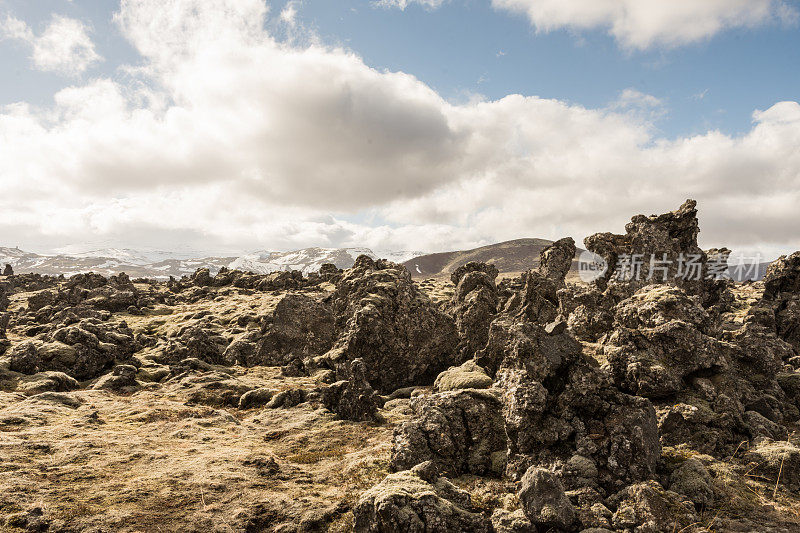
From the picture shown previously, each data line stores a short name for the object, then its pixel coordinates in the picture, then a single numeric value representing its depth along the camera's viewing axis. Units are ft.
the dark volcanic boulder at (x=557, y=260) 180.24
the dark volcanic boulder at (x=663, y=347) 65.05
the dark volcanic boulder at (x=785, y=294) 138.31
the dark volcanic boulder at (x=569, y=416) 50.44
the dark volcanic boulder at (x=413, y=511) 41.45
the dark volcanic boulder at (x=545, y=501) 42.01
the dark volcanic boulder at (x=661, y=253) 142.61
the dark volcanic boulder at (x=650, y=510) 42.09
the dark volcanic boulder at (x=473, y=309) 119.14
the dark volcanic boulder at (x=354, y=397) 84.84
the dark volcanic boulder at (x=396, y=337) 112.16
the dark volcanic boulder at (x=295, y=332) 147.43
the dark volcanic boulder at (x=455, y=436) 58.65
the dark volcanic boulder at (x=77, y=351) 119.55
